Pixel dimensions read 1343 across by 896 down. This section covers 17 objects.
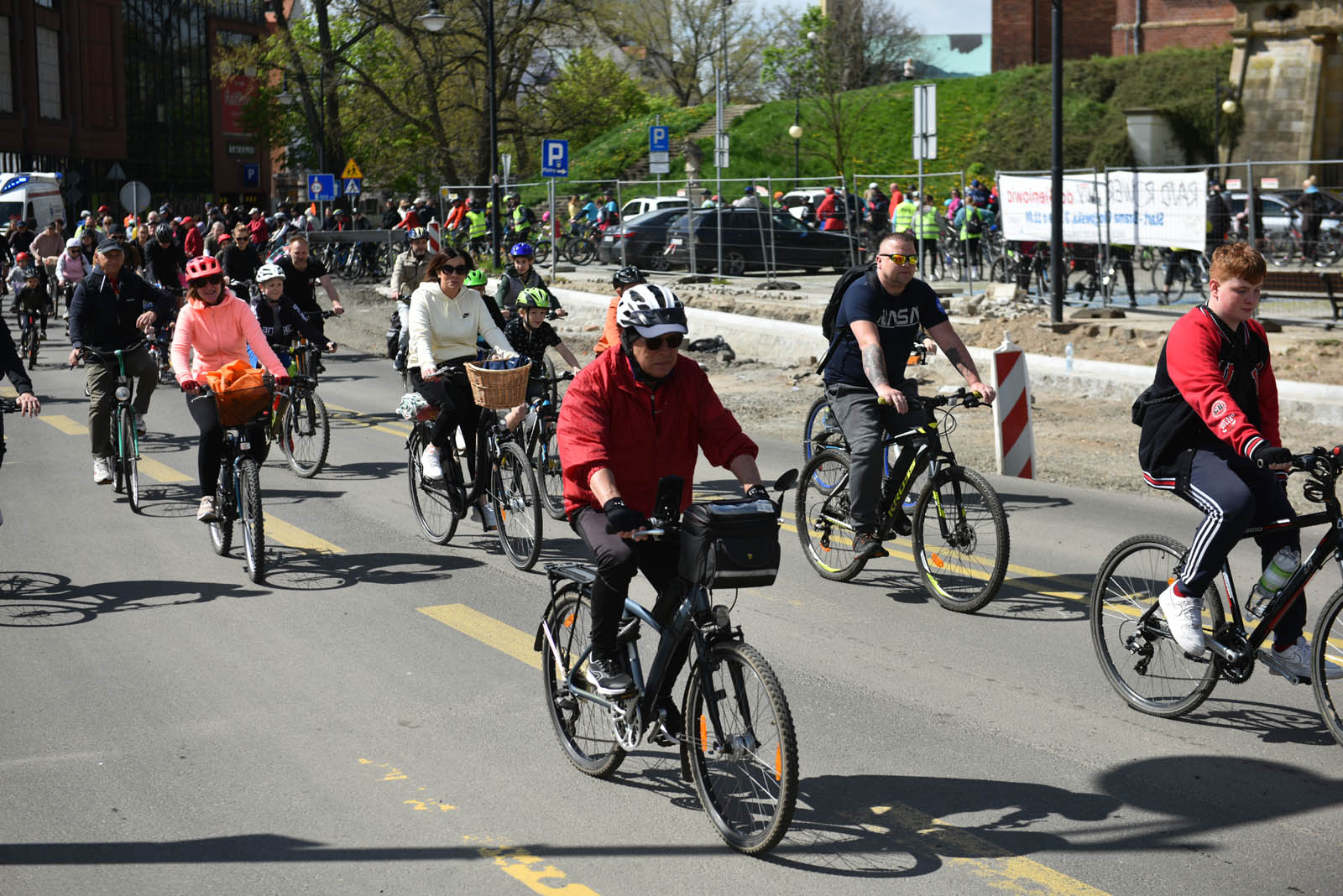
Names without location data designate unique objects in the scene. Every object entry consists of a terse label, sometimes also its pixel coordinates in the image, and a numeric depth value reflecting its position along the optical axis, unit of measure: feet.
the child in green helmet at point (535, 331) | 34.53
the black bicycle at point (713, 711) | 14.53
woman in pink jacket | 29.25
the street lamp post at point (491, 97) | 110.42
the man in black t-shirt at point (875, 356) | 26.23
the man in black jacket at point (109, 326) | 37.42
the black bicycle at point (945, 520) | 25.02
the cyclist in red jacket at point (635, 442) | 15.46
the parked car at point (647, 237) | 103.91
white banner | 64.08
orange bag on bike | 28.71
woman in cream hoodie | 30.68
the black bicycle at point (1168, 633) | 17.46
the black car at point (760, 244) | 98.48
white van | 135.85
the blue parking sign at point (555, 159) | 100.99
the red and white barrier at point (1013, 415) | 37.35
